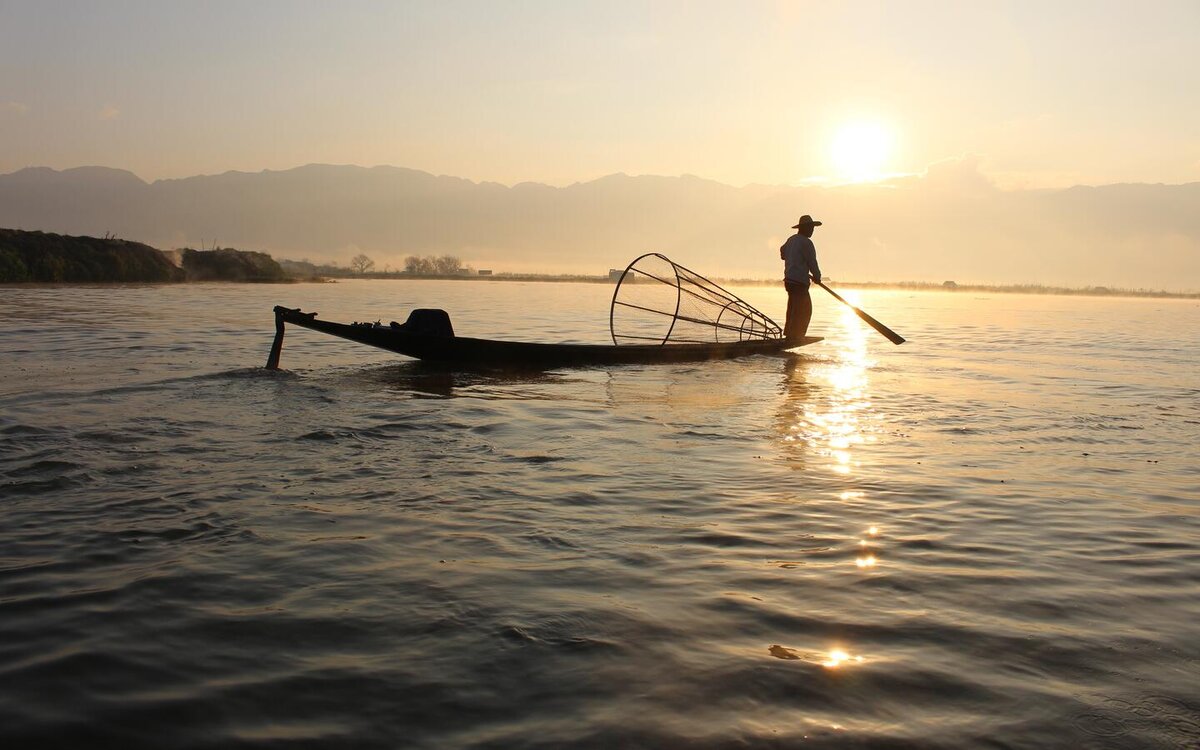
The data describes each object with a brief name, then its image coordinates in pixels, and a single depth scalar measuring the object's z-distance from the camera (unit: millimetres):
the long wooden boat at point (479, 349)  12609
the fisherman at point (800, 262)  17797
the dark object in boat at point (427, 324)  13336
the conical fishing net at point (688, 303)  17203
